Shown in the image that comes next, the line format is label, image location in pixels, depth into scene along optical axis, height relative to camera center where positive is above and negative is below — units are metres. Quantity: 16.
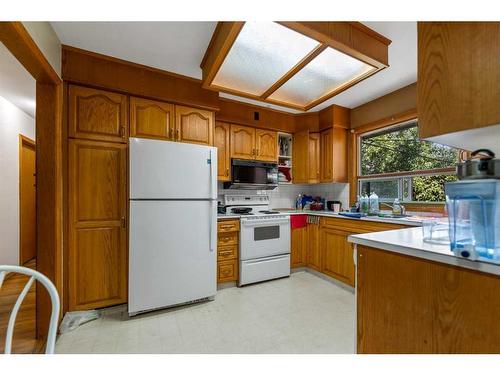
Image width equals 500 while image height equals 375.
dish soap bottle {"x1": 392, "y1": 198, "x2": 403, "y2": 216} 2.62 -0.22
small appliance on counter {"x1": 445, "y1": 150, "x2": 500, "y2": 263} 0.78 -0.07
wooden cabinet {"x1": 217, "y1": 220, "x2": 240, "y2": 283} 2.71 -0.71
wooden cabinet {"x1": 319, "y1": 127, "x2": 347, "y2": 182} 3.34 +0.49
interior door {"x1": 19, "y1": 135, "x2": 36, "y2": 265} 3.53 -0.14
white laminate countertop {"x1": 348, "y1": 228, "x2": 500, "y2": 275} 0.76 -0.24
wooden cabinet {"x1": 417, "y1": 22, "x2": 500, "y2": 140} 0.76 +0.40
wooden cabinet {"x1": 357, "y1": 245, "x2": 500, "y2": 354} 0.75 -0.44
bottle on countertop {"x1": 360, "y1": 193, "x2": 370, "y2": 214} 2.91 -0.19
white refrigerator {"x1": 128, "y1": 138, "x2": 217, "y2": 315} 2.10 -0.32
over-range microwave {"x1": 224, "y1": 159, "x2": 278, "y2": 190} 3.15 +0.20
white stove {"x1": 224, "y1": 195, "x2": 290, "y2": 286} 2.81 -0.70
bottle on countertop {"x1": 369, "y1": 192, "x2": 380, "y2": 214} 2.88 -0.18
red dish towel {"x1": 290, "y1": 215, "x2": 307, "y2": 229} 3.22 -0.44
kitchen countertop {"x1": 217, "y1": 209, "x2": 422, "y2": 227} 2.12 -0.31
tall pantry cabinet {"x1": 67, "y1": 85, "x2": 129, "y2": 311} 2.08 -0.07
